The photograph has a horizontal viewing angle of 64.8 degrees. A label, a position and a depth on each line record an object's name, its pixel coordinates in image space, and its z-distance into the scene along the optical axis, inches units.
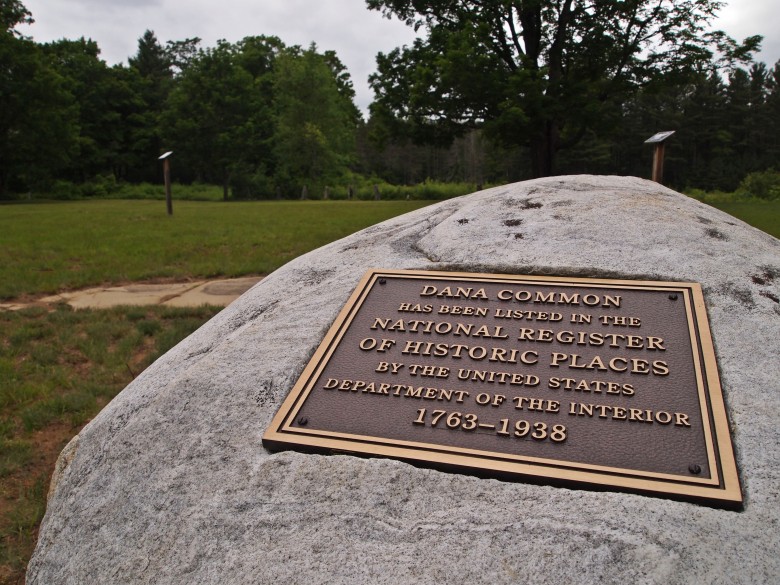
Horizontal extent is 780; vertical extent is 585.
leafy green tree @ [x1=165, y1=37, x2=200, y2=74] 2303.2
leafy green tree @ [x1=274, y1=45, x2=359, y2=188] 1373.0
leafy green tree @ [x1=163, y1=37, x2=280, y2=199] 1365.7
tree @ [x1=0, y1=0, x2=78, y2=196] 1096.8
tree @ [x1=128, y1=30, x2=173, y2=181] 1566.2
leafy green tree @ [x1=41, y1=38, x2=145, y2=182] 1494.8
